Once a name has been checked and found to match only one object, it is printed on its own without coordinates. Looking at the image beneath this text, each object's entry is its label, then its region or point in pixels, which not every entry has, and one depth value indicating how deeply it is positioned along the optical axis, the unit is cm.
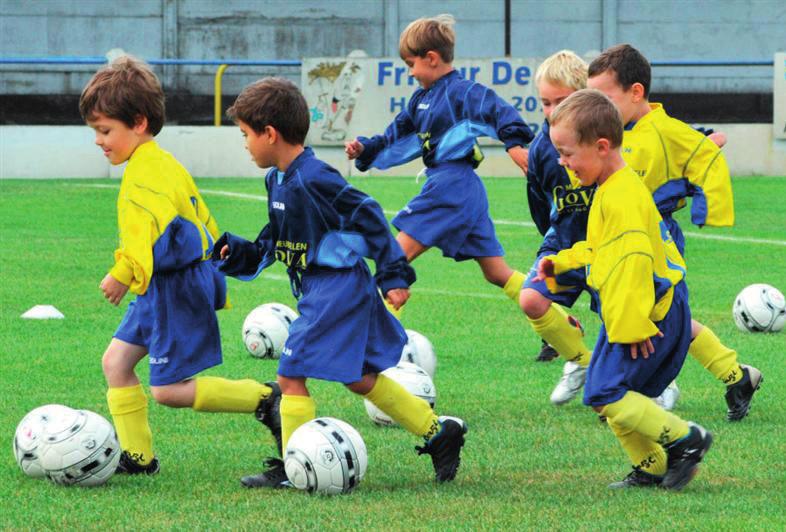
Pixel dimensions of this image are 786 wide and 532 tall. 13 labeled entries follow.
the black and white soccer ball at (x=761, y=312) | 1784
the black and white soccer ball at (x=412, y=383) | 1277
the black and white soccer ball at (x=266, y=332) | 1627
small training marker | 1911
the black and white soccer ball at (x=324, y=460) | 1012
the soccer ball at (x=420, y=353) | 1446
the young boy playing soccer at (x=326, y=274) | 1027
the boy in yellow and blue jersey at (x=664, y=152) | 1211
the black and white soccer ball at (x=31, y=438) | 1064
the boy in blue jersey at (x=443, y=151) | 1630
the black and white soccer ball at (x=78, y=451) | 1047
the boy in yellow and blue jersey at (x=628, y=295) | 967
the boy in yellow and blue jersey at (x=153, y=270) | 1054
